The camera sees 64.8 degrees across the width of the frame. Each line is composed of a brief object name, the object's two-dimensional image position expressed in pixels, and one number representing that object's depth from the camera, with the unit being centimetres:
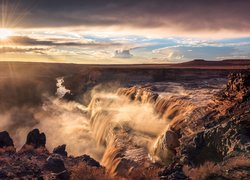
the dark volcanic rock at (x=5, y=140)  1817
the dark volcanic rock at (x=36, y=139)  1942
